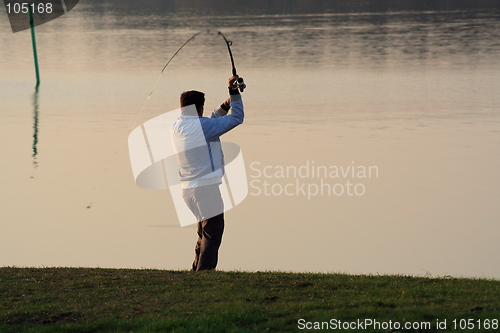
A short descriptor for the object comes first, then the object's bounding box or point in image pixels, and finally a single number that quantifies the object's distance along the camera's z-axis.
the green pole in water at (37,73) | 63.51
